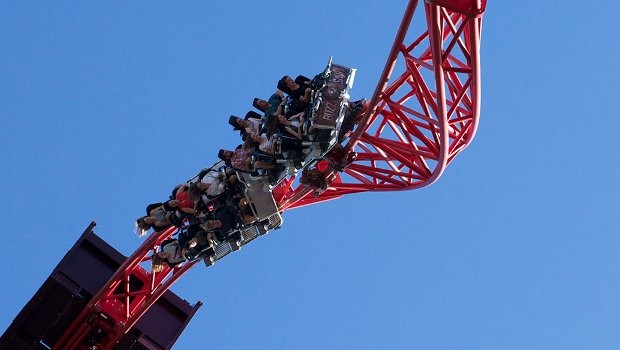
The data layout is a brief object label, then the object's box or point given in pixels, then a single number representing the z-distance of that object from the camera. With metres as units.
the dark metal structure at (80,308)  26.31
